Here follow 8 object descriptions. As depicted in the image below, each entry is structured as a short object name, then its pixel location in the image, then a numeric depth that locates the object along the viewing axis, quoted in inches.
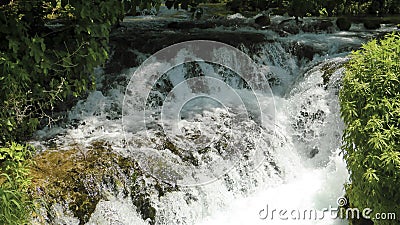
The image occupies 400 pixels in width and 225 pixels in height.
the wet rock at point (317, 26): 370.5
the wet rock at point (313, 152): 250.4
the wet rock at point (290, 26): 362.0
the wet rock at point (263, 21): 382.6
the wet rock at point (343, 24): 377.9
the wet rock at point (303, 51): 317.1
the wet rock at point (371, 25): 384.8
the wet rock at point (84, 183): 173.2
